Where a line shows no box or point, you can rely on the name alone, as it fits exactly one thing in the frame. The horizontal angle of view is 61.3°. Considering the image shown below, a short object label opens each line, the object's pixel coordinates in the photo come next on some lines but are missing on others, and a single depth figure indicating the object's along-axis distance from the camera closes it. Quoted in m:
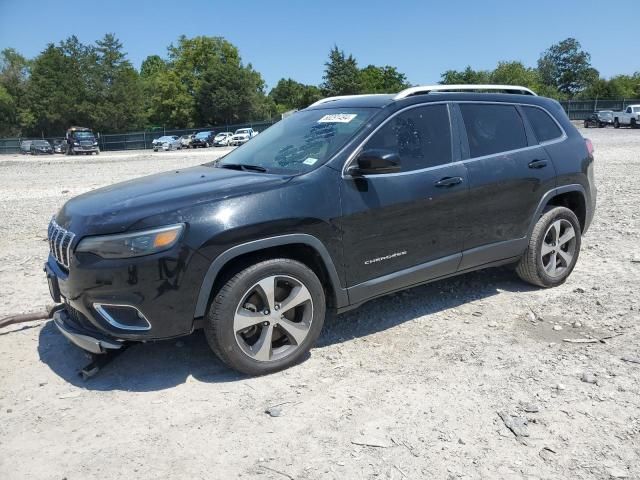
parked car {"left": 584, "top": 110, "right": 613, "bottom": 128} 44.84
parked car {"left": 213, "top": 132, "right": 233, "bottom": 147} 50.75
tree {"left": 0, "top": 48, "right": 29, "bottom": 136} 69.62
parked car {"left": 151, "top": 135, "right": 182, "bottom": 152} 48.31
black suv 3.21
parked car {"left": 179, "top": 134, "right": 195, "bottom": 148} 50.56
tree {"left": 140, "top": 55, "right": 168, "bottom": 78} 112.62
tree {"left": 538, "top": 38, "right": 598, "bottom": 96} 104.56
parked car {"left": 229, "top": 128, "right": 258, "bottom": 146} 50.25
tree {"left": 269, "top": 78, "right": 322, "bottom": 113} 80.50
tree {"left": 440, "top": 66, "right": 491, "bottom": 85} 71.31
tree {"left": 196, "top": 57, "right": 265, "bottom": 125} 66.19
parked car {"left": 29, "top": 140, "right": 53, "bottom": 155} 49.81
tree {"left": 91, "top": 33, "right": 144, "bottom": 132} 66.44
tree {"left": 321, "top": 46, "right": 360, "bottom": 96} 73.25
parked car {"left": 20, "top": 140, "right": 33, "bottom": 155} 52.03
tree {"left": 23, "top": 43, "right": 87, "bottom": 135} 65.44
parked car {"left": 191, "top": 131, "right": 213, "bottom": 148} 50.88
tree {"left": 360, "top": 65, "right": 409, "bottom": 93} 76.38
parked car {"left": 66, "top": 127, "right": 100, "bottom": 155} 43.62
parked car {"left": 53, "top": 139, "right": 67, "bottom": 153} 48.91
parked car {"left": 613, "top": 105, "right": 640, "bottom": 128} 40.56
